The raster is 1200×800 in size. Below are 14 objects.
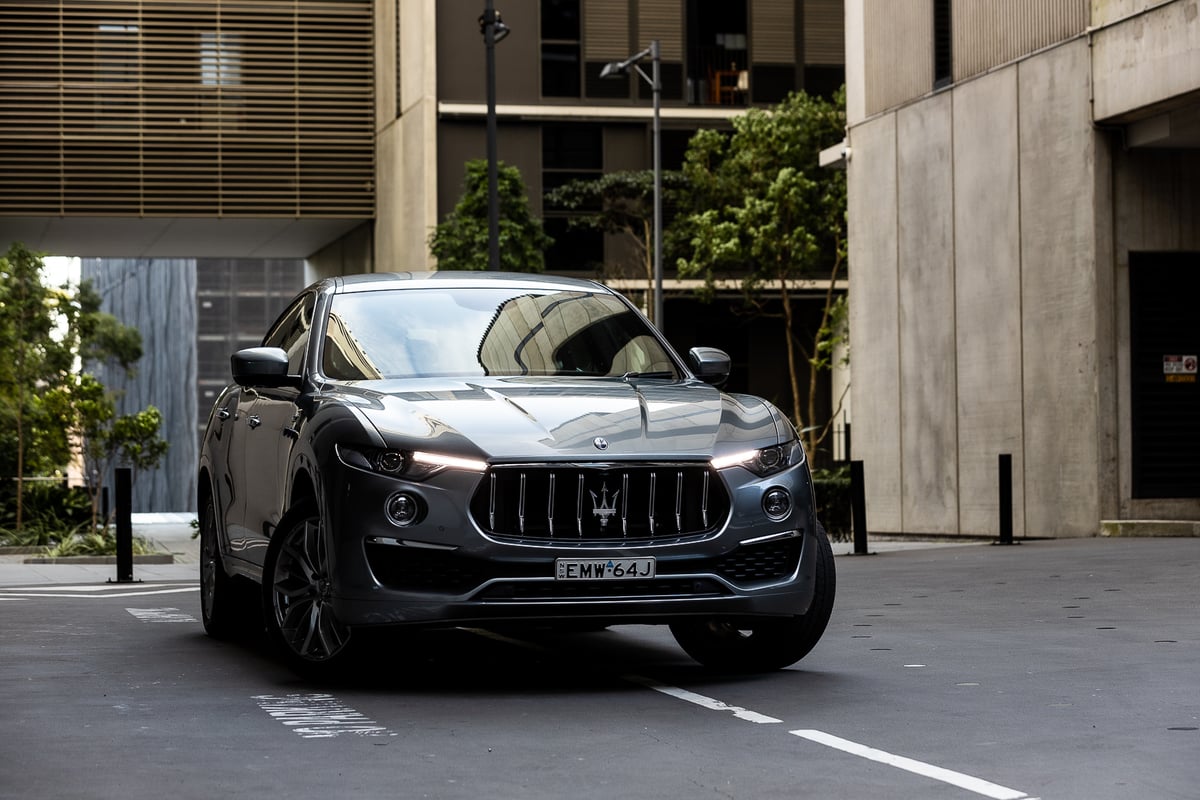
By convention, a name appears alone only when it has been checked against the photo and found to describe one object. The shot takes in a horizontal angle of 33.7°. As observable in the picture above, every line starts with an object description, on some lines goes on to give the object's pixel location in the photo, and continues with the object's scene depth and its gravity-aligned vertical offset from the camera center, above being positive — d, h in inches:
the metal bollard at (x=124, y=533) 654.5 -37.3
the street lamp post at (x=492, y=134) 1022.4 +148.4
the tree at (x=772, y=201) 1595.7 +173.8
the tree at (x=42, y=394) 1024.2 +15.0
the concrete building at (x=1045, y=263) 818.2 +64.9
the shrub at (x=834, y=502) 1182.9 -54.0
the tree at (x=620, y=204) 1683.1 +182.4
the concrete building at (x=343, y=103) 1674.5 +272.3
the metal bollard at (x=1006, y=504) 781.9 -37.2
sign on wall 833.5 +16.4
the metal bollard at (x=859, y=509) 743.7 -36.6
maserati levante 296.7 -13.2
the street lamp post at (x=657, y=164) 1503.4 +194.9
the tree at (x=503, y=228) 1384.1 +132.5
